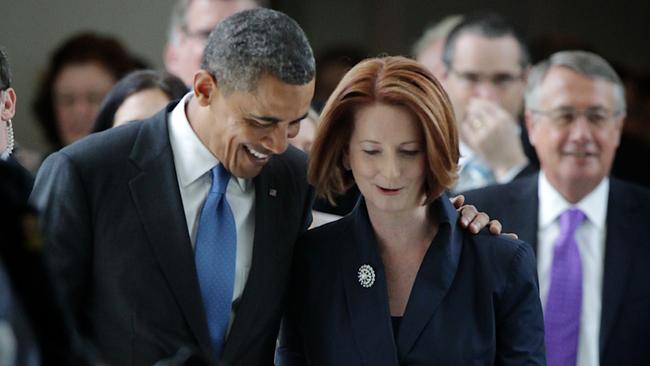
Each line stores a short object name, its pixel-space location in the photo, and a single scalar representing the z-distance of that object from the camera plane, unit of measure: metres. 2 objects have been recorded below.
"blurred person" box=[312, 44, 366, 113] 14.19
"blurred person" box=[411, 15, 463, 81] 12.41
